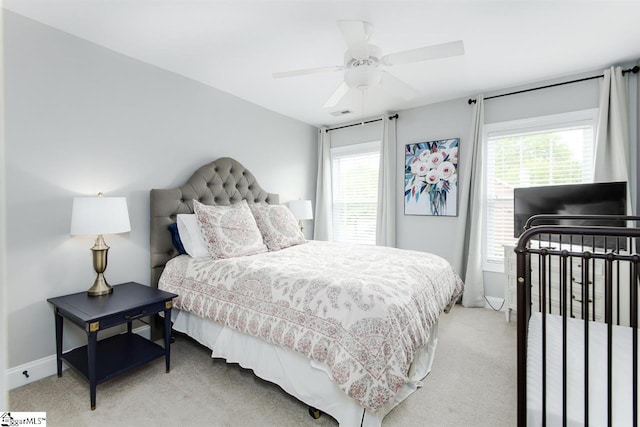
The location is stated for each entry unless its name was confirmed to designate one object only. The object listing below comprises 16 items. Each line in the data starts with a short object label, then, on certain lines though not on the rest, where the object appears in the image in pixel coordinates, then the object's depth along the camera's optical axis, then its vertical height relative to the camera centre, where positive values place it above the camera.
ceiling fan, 2.01 +1.08
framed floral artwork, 3.94 +0.48
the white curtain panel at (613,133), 2.90 +0.78
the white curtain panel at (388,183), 4.39 +0.44
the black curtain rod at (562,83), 2.88 +1.37
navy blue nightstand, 1.95 -0.75
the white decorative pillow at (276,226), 3.24 -0.14
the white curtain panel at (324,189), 5.04 +0.40
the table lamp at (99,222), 2.20 -0.06
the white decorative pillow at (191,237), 2.77 -0.21
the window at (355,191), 4.76 +0.36
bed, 1.63 -0.62
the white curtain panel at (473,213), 3.68 +0.01
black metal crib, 1.03 -0.63
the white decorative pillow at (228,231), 2.71 -0.16
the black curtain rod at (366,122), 4.38 +1.38
